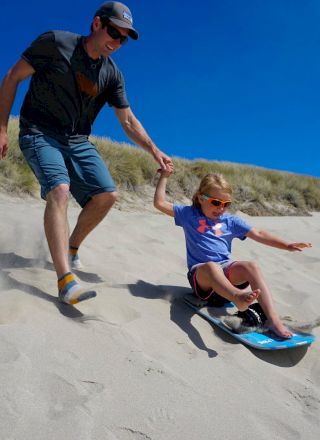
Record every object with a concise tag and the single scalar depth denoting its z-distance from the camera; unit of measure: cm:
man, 327
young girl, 329
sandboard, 293
